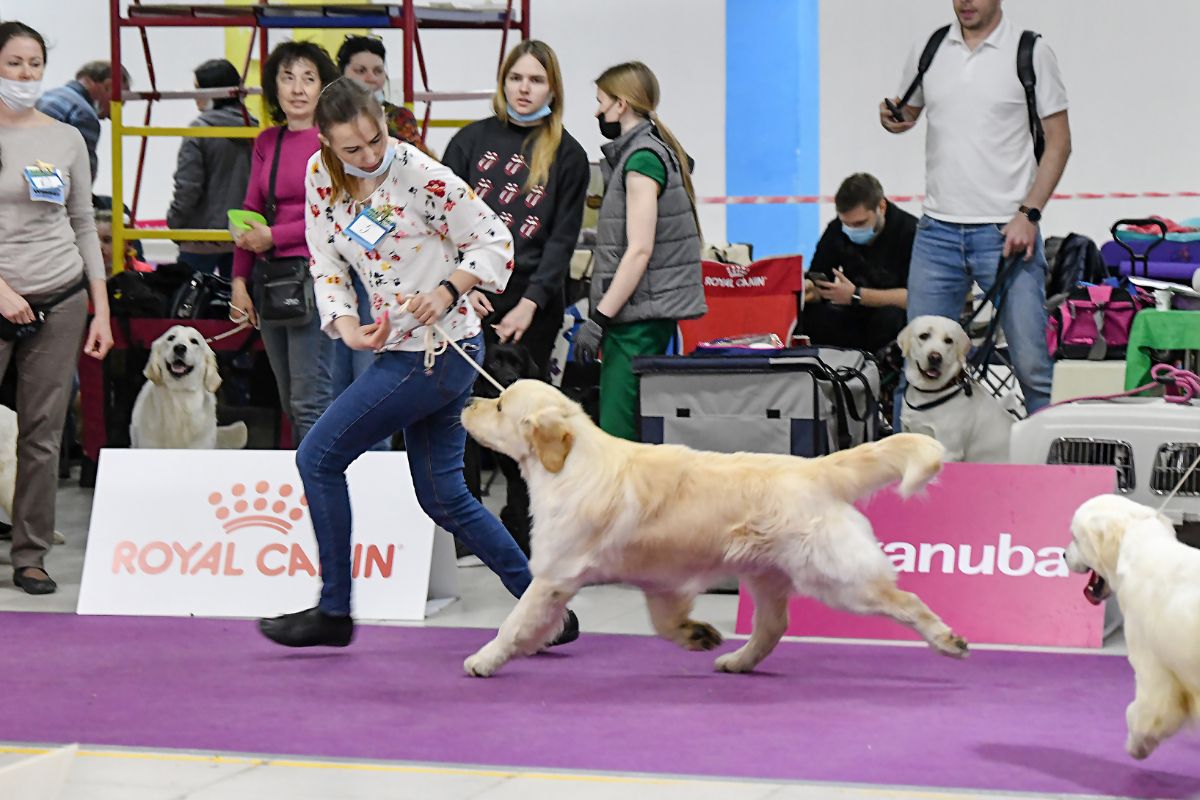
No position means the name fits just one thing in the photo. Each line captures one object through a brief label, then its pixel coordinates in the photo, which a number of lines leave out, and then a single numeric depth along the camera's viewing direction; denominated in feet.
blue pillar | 66.88
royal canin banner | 28.57
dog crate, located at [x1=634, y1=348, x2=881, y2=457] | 30.81
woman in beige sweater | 29.96
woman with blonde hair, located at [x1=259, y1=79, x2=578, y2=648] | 23.20
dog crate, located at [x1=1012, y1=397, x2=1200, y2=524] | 26.48
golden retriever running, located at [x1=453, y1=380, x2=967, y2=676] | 22.14
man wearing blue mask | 41.86
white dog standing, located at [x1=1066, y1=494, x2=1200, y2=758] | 16.92
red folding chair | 44.82
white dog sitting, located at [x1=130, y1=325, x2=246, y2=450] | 40.99
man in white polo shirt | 31.68
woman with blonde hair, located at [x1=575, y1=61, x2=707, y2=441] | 30.67
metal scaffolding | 40.35
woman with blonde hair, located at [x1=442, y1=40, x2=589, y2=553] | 30.45
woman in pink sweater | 32.29
